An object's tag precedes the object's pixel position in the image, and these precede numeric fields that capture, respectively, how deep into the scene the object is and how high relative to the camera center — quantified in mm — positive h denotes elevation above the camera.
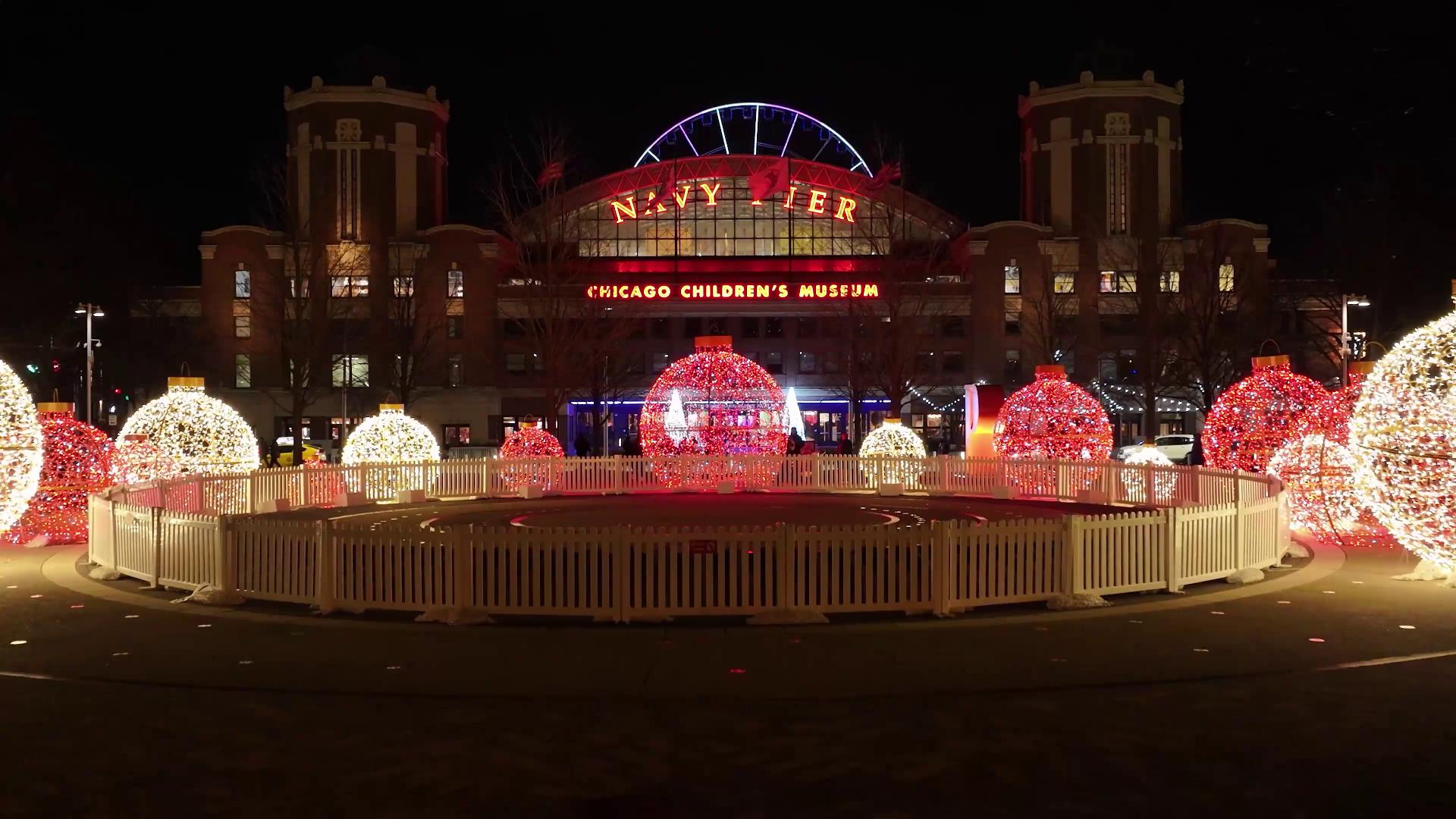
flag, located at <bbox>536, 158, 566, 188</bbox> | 40094 +7738
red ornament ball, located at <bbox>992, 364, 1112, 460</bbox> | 28547 -360
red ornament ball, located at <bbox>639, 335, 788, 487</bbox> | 29391 +10
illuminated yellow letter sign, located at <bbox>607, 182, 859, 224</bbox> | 63188 +10701
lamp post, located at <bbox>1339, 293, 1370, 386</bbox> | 31991 +1899
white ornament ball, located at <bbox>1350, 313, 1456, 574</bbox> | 14047 -432
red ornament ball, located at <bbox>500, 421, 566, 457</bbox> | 30797 -830
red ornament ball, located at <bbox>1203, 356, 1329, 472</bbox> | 22484 -99
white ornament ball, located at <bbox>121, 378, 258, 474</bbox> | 23766 -308
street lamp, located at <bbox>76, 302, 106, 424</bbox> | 40438 +3431
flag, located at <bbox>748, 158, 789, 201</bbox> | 62781 +11747
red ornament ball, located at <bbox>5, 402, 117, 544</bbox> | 19906 -1027
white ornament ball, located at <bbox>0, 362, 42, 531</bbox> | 16969 -448
